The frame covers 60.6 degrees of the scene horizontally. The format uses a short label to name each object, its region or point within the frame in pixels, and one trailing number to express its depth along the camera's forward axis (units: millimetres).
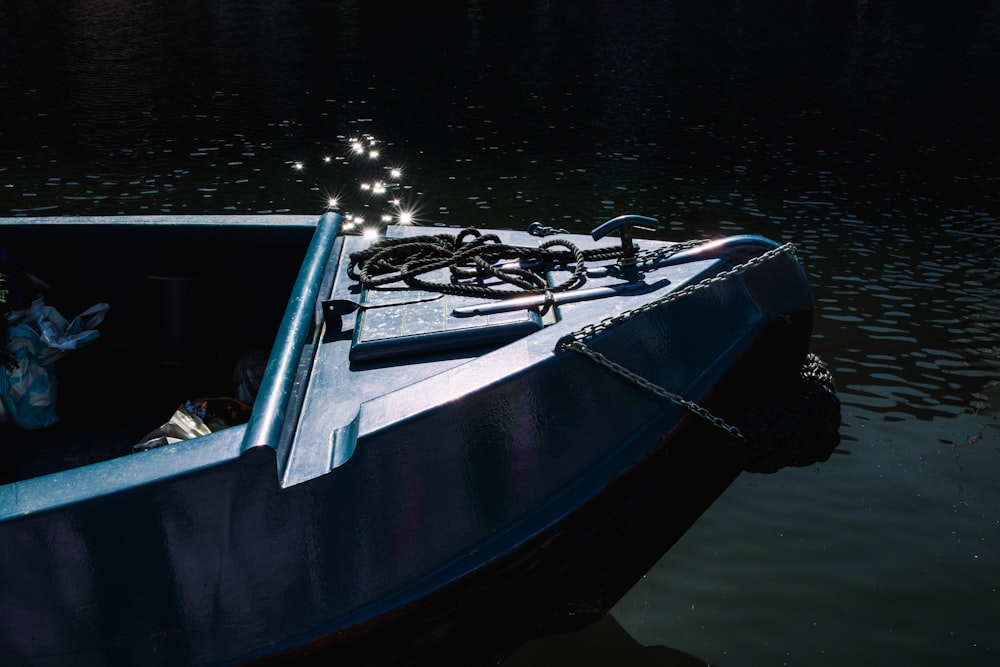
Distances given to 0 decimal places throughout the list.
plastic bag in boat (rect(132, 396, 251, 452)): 4211
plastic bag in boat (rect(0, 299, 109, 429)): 4938
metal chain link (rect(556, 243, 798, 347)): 3411
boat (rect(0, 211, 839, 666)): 2848
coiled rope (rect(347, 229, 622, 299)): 4125
